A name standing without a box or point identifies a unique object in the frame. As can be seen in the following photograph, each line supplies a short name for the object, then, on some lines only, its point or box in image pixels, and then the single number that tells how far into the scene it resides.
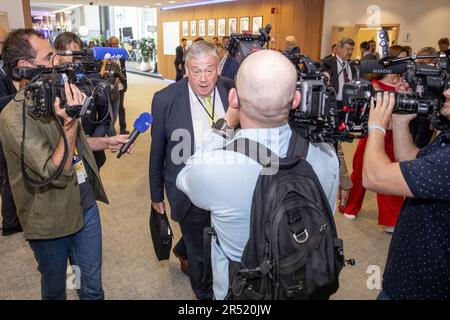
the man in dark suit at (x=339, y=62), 4.27
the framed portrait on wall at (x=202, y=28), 13.02
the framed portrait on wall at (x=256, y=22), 10.73
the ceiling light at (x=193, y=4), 12.38
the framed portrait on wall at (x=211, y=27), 12.52
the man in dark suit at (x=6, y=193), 2.87
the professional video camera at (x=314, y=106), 1.15
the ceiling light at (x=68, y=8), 20.12
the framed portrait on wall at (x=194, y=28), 13.45
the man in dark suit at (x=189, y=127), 1.98
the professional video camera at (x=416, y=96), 1.36
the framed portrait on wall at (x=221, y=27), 12.09
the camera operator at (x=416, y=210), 1.16
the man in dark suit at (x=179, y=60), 10.03
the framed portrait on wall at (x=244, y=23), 11.16
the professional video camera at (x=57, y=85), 1.35
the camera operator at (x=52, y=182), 1.42
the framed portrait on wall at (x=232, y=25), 11.64
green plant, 17.41
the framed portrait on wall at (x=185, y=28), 13.92
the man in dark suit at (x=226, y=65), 4.15
